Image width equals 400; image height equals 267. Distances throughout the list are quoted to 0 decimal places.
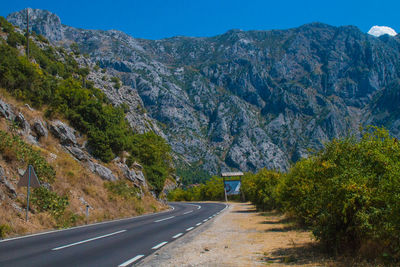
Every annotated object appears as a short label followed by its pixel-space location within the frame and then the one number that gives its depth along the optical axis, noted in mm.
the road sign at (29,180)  14797
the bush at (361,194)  6664
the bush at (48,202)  16784
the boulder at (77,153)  27094
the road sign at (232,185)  78450
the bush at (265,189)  29969
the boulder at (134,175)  33653
